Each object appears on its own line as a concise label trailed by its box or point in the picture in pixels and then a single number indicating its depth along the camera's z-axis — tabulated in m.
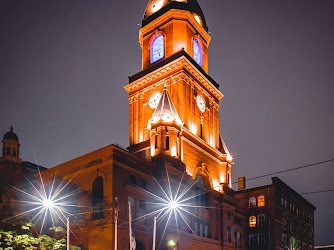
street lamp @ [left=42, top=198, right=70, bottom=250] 39.67
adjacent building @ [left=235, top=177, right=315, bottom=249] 63.09
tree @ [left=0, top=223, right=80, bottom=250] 29.84
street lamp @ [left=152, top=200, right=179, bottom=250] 43.06
